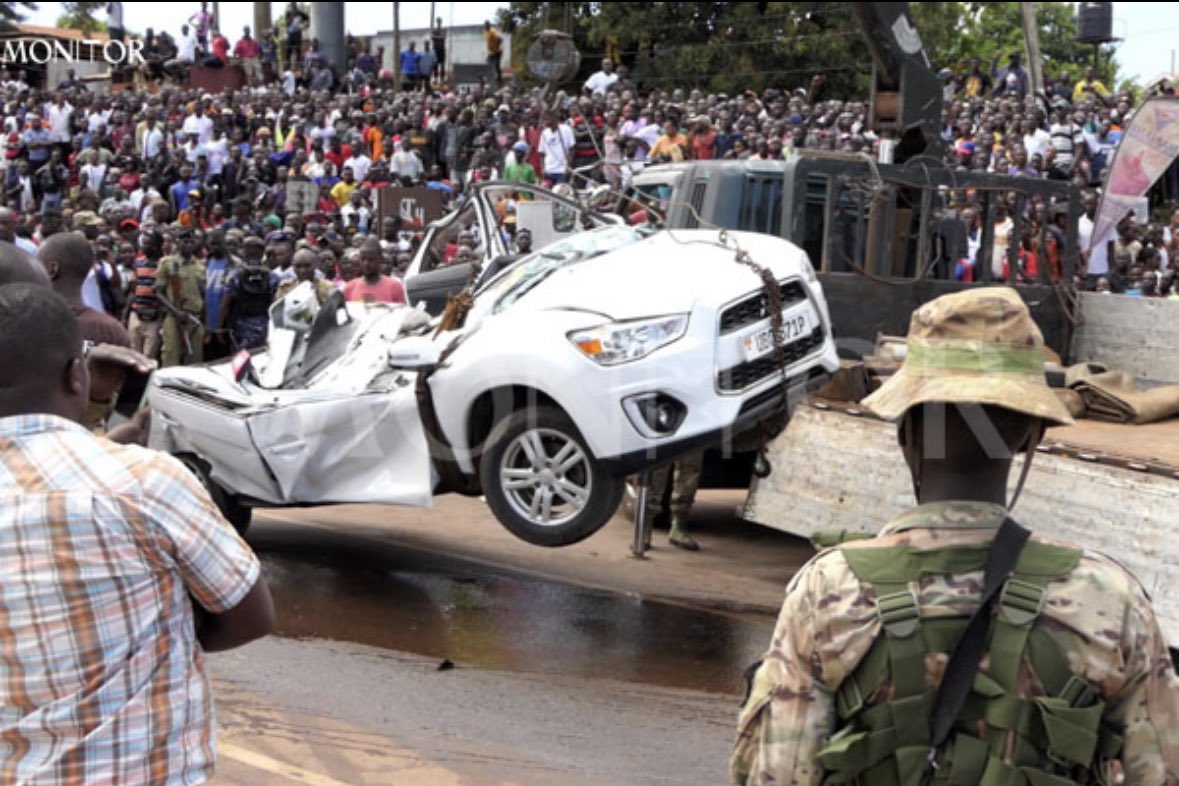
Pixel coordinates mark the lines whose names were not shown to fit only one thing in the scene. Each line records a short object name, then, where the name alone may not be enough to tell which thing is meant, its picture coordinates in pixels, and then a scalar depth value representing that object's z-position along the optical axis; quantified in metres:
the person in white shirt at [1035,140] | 21.16
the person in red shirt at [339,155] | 25.47
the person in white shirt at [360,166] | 24.75
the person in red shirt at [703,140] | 21.20
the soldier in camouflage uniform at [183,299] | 14.98
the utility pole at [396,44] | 35.43
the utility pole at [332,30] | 37.75
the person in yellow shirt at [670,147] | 20.75
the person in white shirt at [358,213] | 22.14
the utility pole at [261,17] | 42.65
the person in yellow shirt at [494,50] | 34.78
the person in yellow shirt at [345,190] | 23.73
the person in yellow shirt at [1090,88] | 24.29
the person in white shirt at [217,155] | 25.03
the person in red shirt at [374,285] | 12.36
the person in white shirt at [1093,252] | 15.52
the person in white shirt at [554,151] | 22.70
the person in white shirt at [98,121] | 27.02
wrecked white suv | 7.55
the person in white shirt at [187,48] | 34.38
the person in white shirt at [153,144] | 25.58
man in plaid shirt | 2.67
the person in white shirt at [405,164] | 23.98
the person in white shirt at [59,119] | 27.06
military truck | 8.41
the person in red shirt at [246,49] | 35.34
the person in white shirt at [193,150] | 25.16
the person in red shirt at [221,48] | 34.22
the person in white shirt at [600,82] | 29.17
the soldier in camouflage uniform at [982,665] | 2.33
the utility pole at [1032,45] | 27.75
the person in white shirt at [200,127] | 26.28
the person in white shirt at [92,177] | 24.80
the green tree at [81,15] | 70.44
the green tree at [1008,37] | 48.34
